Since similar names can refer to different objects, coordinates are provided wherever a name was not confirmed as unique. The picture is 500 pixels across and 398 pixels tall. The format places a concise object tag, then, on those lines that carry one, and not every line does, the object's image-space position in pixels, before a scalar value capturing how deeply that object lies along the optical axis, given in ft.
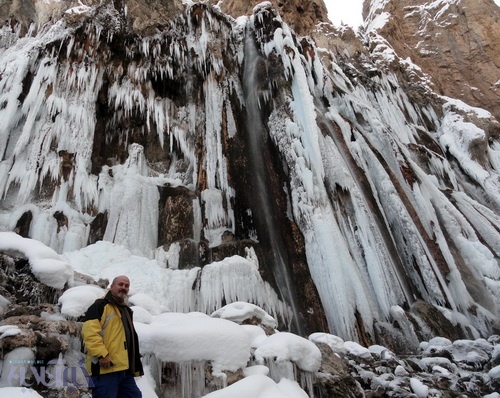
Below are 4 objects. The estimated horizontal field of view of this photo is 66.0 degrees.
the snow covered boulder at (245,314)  20.42
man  9.63
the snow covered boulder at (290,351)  15.02
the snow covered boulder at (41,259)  18.10
